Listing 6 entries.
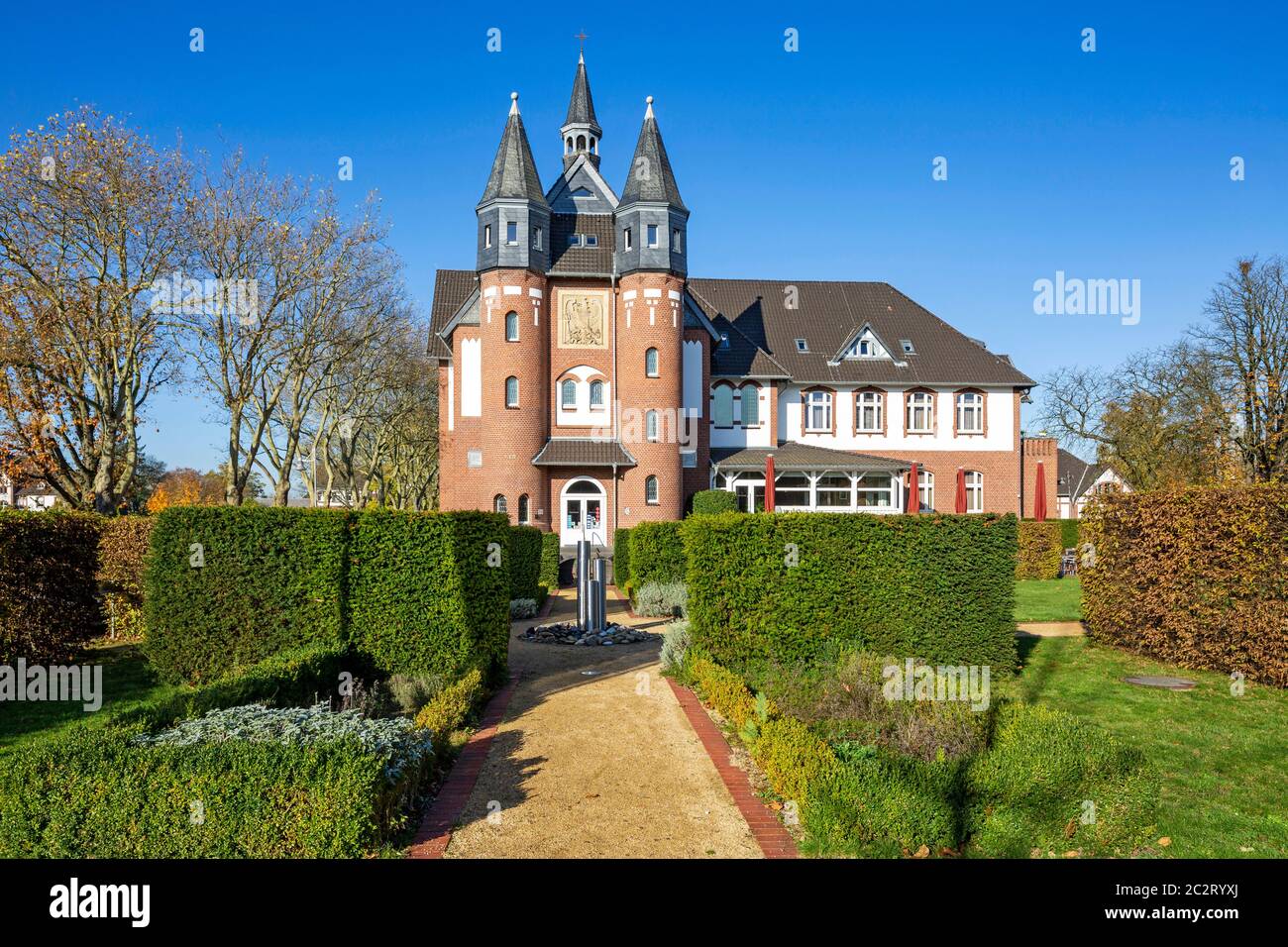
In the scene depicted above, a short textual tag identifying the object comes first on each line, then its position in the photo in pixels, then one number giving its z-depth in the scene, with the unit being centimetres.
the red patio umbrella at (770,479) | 2382
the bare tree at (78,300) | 2134
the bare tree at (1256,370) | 3538
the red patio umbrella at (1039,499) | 3047
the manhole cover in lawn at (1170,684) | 1145
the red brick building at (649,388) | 3447
